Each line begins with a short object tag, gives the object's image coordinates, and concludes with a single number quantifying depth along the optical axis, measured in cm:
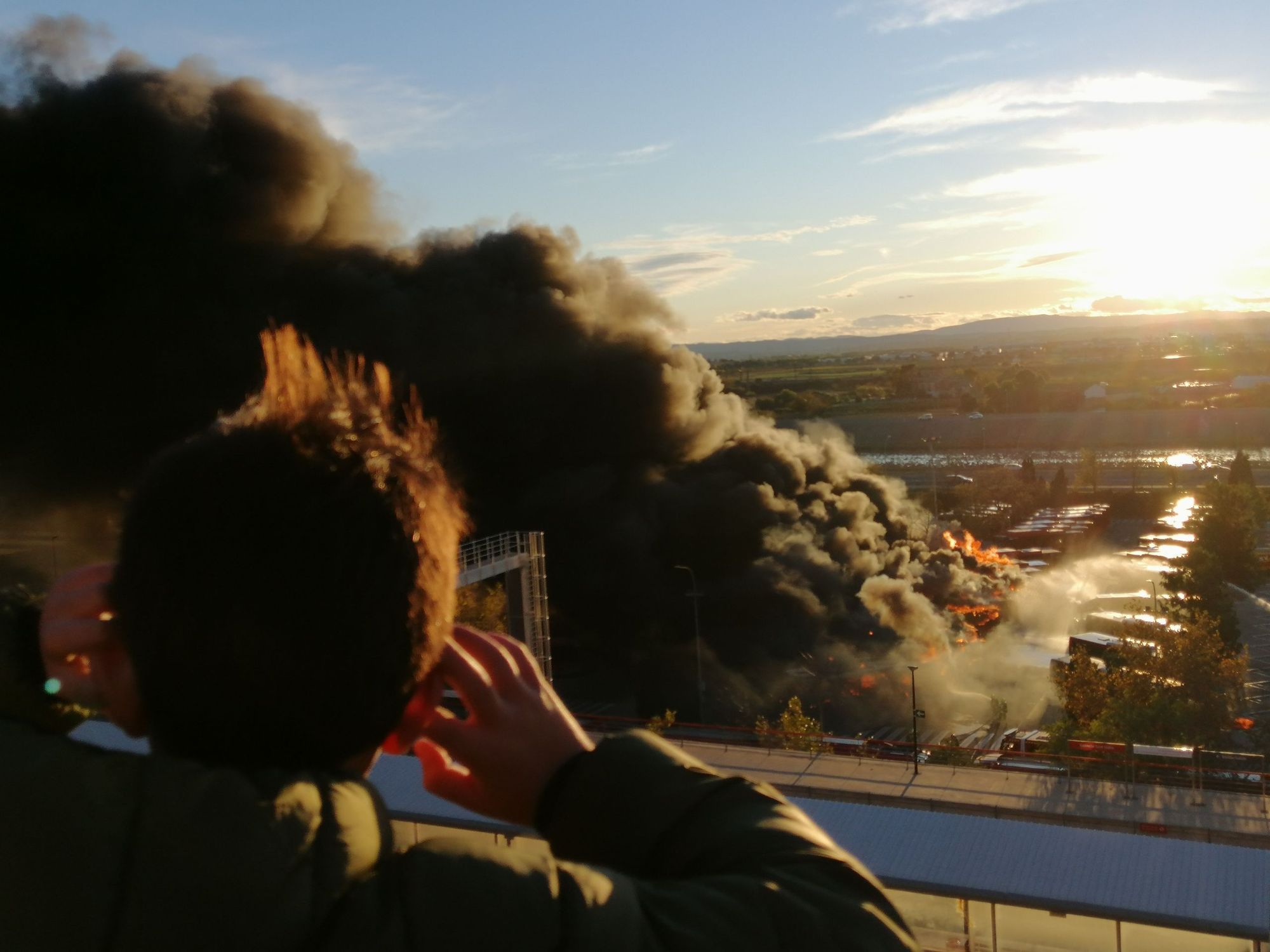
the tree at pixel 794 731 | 2266
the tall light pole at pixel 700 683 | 2964
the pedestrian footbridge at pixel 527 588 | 2289
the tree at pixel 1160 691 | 2355
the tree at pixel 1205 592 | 3191
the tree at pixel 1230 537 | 4194
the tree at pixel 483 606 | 2984
